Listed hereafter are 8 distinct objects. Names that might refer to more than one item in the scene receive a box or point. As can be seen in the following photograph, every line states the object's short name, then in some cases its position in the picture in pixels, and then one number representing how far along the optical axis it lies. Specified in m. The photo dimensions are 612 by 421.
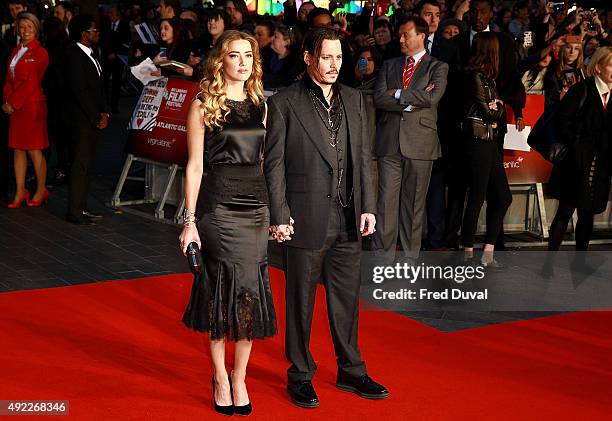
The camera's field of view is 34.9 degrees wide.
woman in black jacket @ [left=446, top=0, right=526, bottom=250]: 8.13
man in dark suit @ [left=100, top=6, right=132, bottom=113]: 18.44
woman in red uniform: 9.54
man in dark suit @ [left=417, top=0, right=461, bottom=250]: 7.97
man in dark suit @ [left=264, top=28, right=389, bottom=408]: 4.83
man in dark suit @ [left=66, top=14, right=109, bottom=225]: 9.17
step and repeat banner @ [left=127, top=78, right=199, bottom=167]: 9.36
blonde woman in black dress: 4.57
